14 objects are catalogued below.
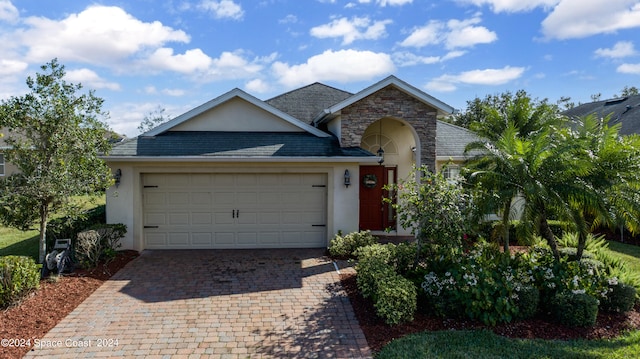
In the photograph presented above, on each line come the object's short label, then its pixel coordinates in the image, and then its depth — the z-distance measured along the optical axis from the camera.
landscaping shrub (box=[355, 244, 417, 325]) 6.33
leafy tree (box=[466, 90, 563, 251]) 7.51
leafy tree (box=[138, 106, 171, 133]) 41.75
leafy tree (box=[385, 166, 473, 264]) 6.93
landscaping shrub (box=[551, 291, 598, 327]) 6.39
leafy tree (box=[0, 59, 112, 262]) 7.81
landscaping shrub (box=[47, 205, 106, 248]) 9.17
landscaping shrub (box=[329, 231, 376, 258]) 10.46
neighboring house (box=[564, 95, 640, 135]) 18.69
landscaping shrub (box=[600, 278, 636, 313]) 6.92
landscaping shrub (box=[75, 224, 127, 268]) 8.95
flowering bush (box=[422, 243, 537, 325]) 6.38
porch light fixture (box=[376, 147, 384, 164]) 13.55
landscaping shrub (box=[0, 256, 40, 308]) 6.70
